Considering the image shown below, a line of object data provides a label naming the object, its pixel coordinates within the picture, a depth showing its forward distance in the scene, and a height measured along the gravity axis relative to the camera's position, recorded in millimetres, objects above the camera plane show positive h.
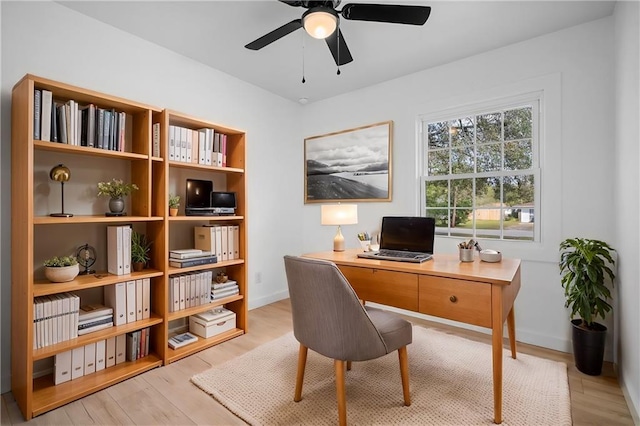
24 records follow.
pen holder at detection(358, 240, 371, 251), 2559 -278
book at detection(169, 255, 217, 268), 2467 -417
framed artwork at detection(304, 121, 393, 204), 3490 +581
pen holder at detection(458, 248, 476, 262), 2047 -296
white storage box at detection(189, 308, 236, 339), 2684 -1001
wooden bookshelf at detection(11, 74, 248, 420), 1735 -123
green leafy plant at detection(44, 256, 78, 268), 1932 -323
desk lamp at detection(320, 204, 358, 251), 2627 -40
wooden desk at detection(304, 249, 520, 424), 1581 -451
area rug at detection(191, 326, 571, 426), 1672 -1131
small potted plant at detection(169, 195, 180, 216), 2500 +55
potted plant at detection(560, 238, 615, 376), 2072 -613
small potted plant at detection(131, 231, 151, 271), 2338 -320
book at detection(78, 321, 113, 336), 1988 -786
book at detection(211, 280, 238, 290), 2771 -680
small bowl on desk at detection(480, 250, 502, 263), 2045 -306
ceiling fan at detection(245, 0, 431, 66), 1760 +1173
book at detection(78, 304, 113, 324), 2023 -689
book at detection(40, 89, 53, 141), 1825 +581
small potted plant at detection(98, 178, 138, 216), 2172 +142
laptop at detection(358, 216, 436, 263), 2193 -208
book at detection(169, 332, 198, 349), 2475 -1078
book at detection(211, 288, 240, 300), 2756 -766
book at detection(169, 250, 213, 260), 2490 -360
